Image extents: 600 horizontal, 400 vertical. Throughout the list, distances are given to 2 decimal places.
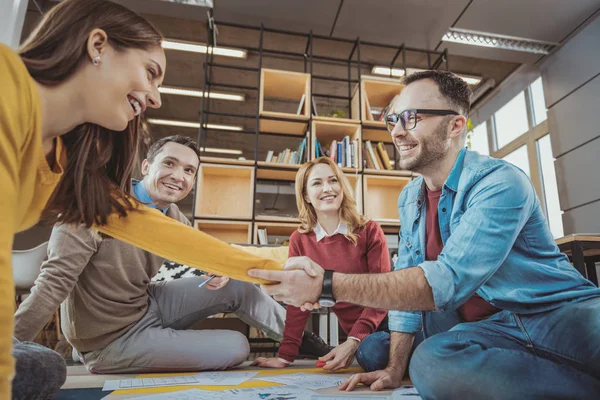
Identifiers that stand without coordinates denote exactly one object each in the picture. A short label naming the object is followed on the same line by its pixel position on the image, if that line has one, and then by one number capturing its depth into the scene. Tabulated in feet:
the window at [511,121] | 18.63
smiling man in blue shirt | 2.80
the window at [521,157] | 18.18
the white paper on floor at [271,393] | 3.42
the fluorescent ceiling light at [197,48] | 17.06
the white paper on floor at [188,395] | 3.41
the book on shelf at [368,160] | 12.33
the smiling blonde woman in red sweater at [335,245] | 5.27
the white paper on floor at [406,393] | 3.43
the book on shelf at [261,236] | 11.07
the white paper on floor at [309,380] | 4.05
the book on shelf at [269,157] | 12.09
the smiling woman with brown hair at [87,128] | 1.97
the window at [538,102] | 17.20
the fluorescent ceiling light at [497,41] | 15.11
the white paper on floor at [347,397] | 3.37
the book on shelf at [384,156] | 12.42
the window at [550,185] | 16.14
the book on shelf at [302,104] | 12.69
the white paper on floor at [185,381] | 4.20
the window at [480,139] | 21.11
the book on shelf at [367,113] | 12.70
